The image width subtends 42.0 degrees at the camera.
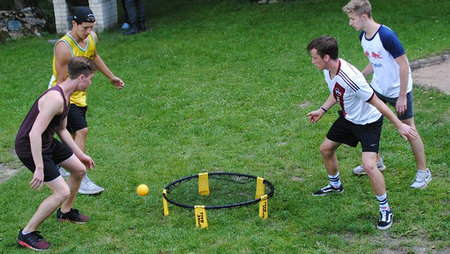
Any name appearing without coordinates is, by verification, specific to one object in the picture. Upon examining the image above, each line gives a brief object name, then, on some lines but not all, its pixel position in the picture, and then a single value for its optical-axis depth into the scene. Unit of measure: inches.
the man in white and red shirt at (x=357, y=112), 218.8
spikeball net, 258.0
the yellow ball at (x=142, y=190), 252.7
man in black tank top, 209.0
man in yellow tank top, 257.3
